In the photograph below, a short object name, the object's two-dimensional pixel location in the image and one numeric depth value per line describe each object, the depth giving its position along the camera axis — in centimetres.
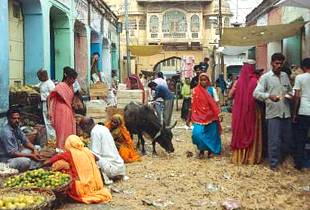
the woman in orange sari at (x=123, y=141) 947
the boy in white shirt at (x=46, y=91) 1042
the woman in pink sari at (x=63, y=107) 843
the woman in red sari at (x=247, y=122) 910
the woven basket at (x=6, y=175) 696
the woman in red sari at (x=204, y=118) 987
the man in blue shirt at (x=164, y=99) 1428
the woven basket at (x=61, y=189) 603
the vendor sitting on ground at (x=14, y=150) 738
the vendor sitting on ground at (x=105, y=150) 759
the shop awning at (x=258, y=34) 1170
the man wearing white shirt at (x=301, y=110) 821
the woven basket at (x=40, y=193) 547
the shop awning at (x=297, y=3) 942
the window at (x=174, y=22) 4372
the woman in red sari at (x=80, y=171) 643
